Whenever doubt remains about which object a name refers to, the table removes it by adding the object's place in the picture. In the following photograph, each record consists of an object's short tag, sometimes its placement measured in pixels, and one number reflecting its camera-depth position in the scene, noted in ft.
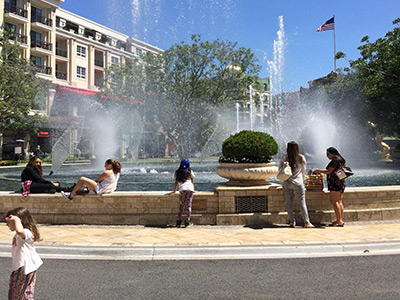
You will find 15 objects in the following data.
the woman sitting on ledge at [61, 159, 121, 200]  26.50
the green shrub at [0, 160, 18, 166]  111.75
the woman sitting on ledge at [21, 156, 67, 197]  27.55
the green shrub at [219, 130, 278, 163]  27.48
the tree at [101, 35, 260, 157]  122.21
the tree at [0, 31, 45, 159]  97.55
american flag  153.58
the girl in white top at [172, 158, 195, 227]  25.71
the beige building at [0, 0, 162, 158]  145.18
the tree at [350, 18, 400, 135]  87.81
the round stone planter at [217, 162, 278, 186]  27.04
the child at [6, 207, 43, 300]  11.48
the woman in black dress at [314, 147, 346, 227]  25.61
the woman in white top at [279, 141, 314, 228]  25.53
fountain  26.81
